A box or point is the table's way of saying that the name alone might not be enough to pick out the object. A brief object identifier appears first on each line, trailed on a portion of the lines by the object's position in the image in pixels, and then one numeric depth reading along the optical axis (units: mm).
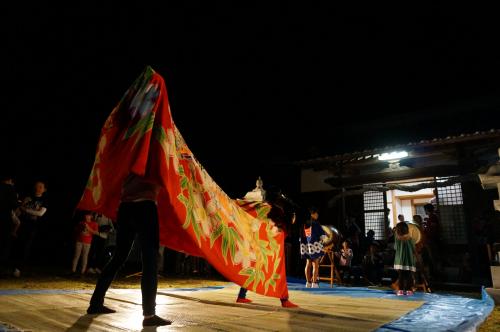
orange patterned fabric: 2803
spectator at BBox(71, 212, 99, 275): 8891
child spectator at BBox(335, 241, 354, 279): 10164
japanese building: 9336
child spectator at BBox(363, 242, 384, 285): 9875
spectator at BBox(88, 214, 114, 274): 9485
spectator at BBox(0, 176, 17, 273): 6754
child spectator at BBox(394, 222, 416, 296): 7047
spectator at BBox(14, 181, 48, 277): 7684
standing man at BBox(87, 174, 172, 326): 2742
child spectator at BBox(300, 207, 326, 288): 8648
